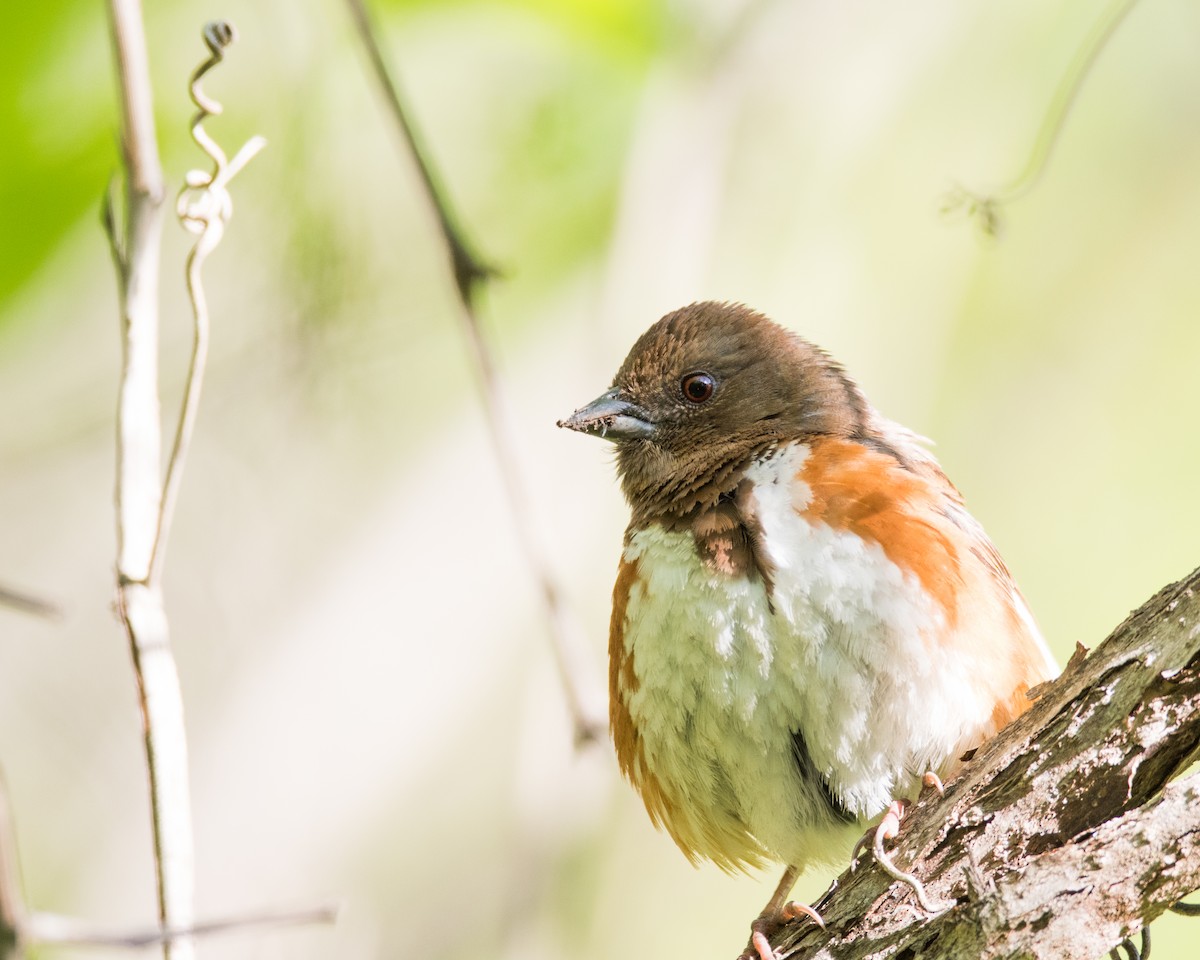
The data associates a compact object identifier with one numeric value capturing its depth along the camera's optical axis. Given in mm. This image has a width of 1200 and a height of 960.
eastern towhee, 6172
